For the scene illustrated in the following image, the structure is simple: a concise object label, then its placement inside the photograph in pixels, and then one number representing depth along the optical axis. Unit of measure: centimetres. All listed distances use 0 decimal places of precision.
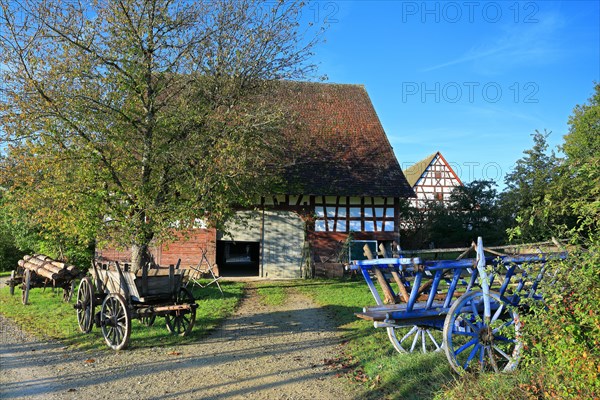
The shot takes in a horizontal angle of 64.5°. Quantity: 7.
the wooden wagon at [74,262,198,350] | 788
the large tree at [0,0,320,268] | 877
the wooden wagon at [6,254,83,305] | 1191
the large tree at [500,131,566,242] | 2220
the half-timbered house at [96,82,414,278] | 1759
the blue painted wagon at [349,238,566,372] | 516
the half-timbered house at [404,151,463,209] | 3700
